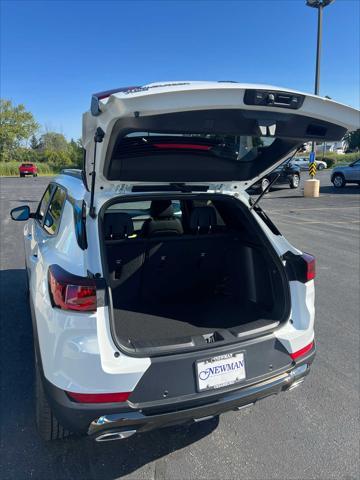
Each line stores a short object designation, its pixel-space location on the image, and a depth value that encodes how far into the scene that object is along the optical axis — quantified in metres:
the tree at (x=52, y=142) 89.62
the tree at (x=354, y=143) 60.89
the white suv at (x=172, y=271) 1.89
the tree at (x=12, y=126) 60.72
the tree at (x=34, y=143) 84.97
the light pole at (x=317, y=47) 16.97
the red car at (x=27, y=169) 42.34
